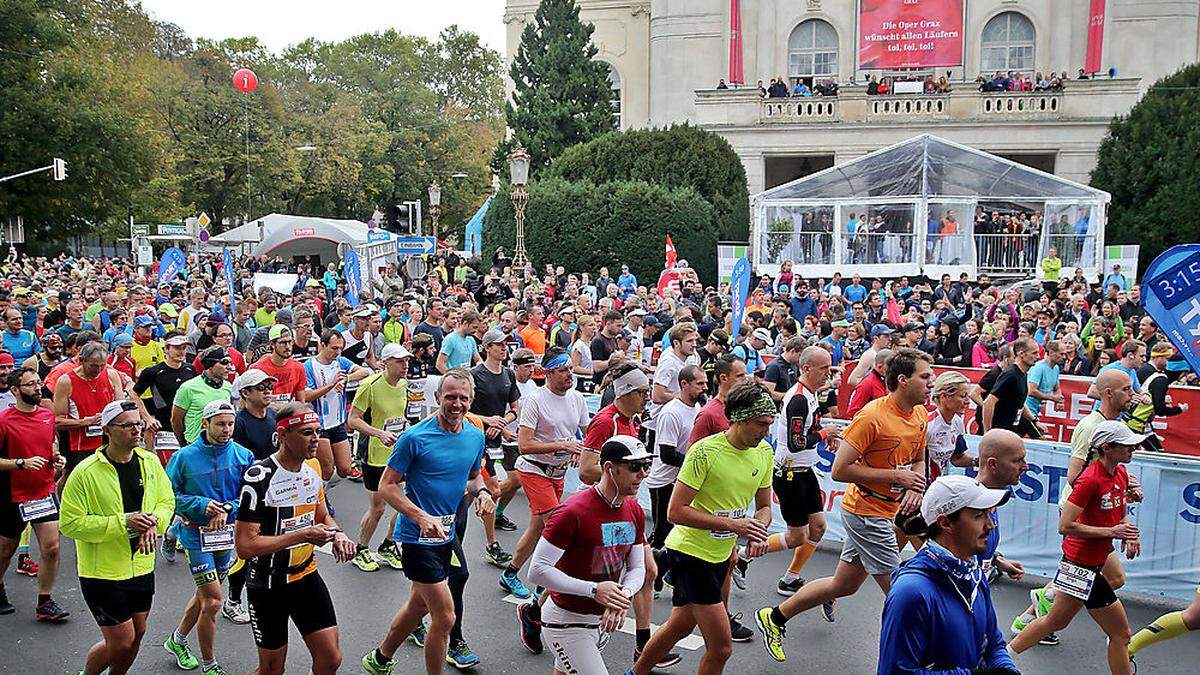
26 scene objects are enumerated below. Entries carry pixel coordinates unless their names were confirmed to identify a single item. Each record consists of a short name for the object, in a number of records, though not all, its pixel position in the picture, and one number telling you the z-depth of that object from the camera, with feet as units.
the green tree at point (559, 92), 126.31
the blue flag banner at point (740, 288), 46.09
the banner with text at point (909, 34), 121.08
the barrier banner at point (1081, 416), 34.88
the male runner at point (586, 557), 15.65
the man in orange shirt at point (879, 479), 20.35
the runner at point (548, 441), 24.25
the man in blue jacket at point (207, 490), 20.01
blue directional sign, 90.48
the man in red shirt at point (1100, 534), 19.12
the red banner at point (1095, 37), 120.78
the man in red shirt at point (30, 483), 23.85
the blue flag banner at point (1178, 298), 26.50
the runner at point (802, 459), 23.72
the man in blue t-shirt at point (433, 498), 18.93
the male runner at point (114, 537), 18.44
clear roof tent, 85.56
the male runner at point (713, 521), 17.89
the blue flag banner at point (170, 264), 73.00
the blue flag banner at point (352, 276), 64.61
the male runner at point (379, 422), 27.78
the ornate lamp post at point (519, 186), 78.33
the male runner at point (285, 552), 17.19
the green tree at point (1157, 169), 95.81
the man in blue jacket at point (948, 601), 11.02
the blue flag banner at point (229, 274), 58.67
